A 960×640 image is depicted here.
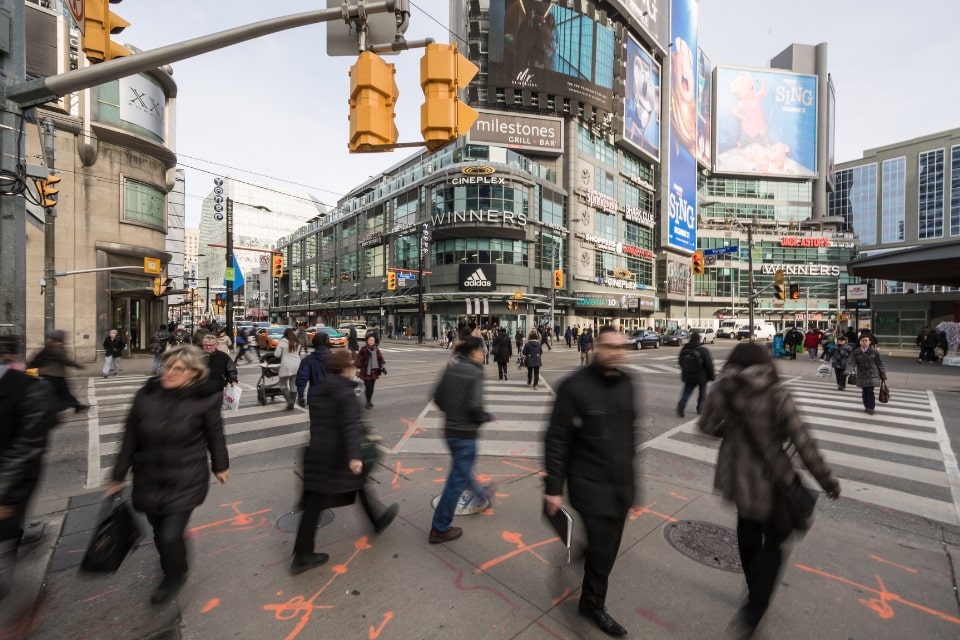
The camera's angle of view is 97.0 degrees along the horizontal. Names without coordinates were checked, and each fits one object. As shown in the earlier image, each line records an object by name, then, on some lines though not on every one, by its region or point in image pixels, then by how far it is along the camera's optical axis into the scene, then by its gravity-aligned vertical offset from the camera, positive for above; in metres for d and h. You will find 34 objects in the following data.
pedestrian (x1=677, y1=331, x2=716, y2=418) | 8.32 -1.04
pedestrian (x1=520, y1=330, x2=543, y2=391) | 12.05 -1.25
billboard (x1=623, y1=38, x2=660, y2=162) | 52.84 +27.74
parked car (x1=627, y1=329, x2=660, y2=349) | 30.82 -1.83
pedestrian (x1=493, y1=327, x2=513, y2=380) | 13.58 -1.20
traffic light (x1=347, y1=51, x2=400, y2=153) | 4.39 +2.24
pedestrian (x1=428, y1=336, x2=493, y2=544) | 3.64 -0.96
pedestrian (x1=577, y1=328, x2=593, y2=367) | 18.55 -1.31
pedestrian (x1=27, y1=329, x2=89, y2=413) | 5.96 -0.70
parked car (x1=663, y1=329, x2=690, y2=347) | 33.97 -1.83
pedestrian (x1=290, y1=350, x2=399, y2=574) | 3.21 -1.10
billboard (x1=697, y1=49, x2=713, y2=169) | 71.31 +35.37
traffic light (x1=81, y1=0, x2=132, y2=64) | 3.81 +2.57
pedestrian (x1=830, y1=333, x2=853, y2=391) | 11.97 -1.35
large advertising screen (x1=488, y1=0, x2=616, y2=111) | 43.72 +27.82
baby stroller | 9.48 -1.56
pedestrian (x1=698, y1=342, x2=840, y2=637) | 2.44 -0.88
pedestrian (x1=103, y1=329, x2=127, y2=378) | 14.26 -1.25
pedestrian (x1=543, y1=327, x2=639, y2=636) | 2.48 -0.81
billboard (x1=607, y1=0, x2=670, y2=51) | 53.44 +40.31
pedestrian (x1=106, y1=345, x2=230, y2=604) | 2.64 -0.92
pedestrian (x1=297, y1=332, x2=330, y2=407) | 6.93 -0.93
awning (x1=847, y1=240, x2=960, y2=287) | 17.64 +2.45
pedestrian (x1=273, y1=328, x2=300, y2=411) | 8.91 -1.10
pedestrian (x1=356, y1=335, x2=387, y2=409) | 8.95 -1.07
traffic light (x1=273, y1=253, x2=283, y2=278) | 23.86 +2.73
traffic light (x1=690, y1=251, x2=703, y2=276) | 21.22 +2.67
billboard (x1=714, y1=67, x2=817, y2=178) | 76.75 +35.92
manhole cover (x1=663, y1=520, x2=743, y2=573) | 3.40 -1.96
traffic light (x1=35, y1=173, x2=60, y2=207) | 10.94 +3.10
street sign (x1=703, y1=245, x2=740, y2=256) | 20.34 +3.16
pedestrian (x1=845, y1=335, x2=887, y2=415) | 8.55 -1.09
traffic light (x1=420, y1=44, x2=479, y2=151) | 4.49 +2.38
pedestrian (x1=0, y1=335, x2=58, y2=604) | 2.65 -0.88
